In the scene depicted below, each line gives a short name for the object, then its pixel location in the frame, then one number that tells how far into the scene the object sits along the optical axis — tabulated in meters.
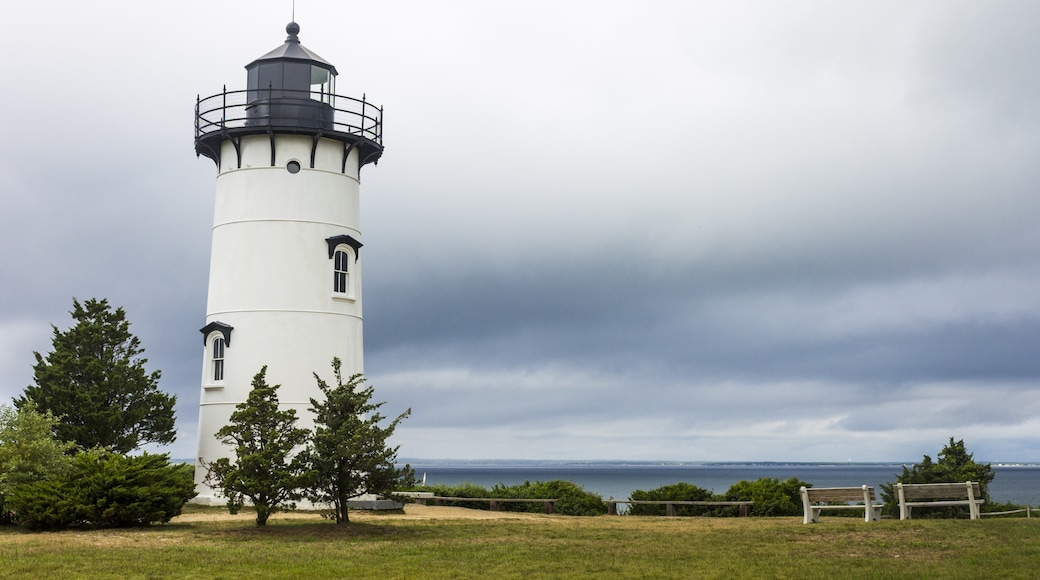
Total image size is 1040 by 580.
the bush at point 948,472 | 25.54
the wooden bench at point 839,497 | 20.57
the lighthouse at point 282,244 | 27.05
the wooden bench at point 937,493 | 20.64
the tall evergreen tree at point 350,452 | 19.88
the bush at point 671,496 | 26.95
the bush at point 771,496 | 25.77
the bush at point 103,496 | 19.34
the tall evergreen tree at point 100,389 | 26.30
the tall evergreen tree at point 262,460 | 19.92
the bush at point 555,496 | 27.41
